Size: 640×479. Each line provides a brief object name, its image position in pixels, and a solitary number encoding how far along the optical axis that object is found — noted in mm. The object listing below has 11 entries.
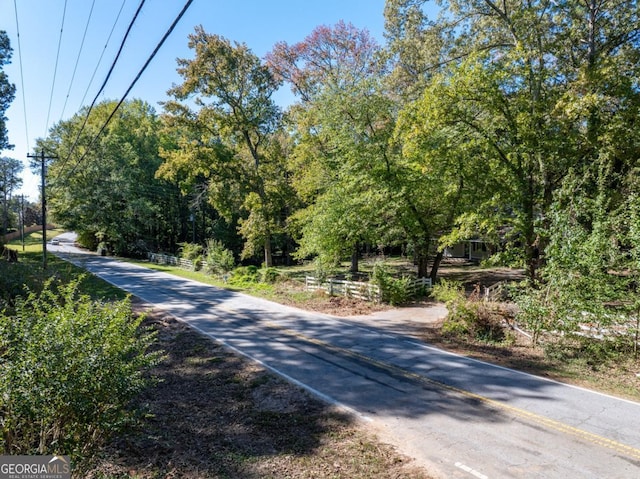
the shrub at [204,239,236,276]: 27141
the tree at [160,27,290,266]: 27438
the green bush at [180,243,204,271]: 31516
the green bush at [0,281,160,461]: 3811
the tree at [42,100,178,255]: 41156
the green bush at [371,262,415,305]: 16531
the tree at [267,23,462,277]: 18547
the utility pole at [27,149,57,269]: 22625
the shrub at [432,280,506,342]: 11396
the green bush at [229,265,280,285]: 23172
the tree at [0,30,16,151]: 25453
